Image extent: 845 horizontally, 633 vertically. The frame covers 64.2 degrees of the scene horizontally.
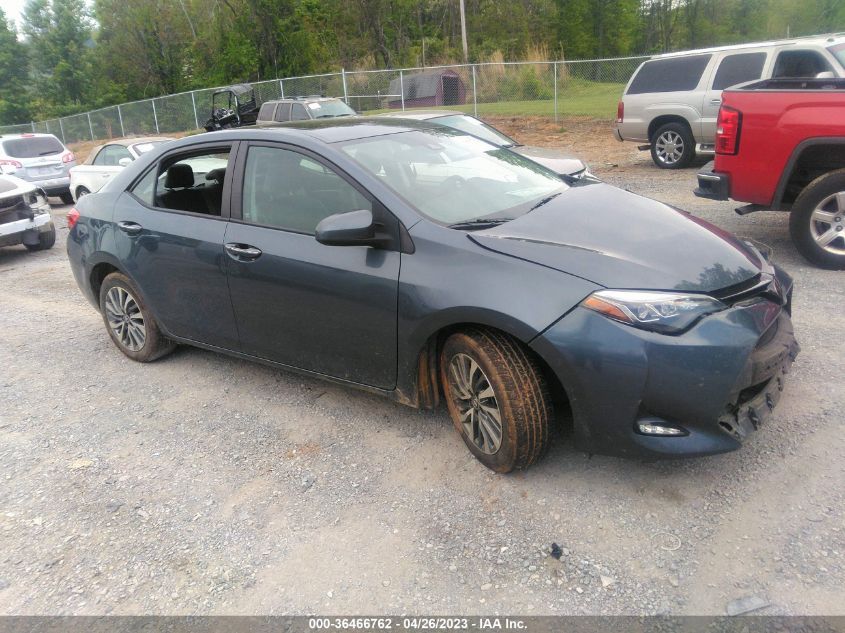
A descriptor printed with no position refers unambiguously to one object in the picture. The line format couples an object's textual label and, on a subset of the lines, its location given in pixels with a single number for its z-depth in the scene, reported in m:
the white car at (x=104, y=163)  12.50
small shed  22.70
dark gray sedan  2.84
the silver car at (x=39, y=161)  15.66
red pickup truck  5.63
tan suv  10.38
